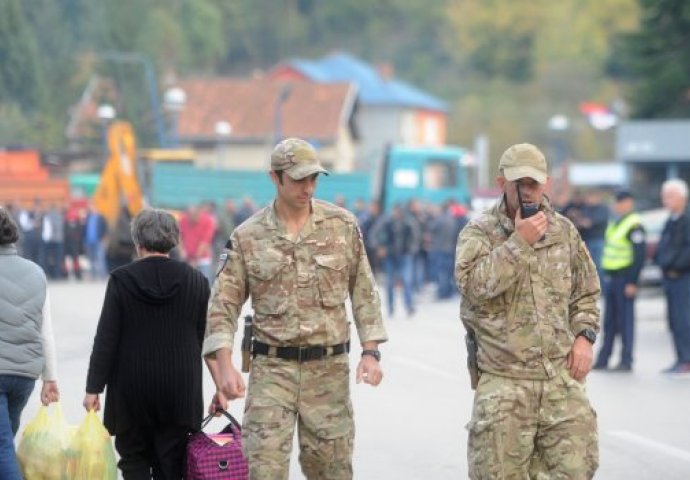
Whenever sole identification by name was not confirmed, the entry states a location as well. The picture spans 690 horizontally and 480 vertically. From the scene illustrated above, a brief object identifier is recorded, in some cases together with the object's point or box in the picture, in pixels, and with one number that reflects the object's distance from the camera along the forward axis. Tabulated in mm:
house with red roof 168250
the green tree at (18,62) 149375
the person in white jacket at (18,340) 15742
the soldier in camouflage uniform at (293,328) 13977
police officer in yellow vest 30781
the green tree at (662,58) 92437
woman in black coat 15219
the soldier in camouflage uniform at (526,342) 13523
